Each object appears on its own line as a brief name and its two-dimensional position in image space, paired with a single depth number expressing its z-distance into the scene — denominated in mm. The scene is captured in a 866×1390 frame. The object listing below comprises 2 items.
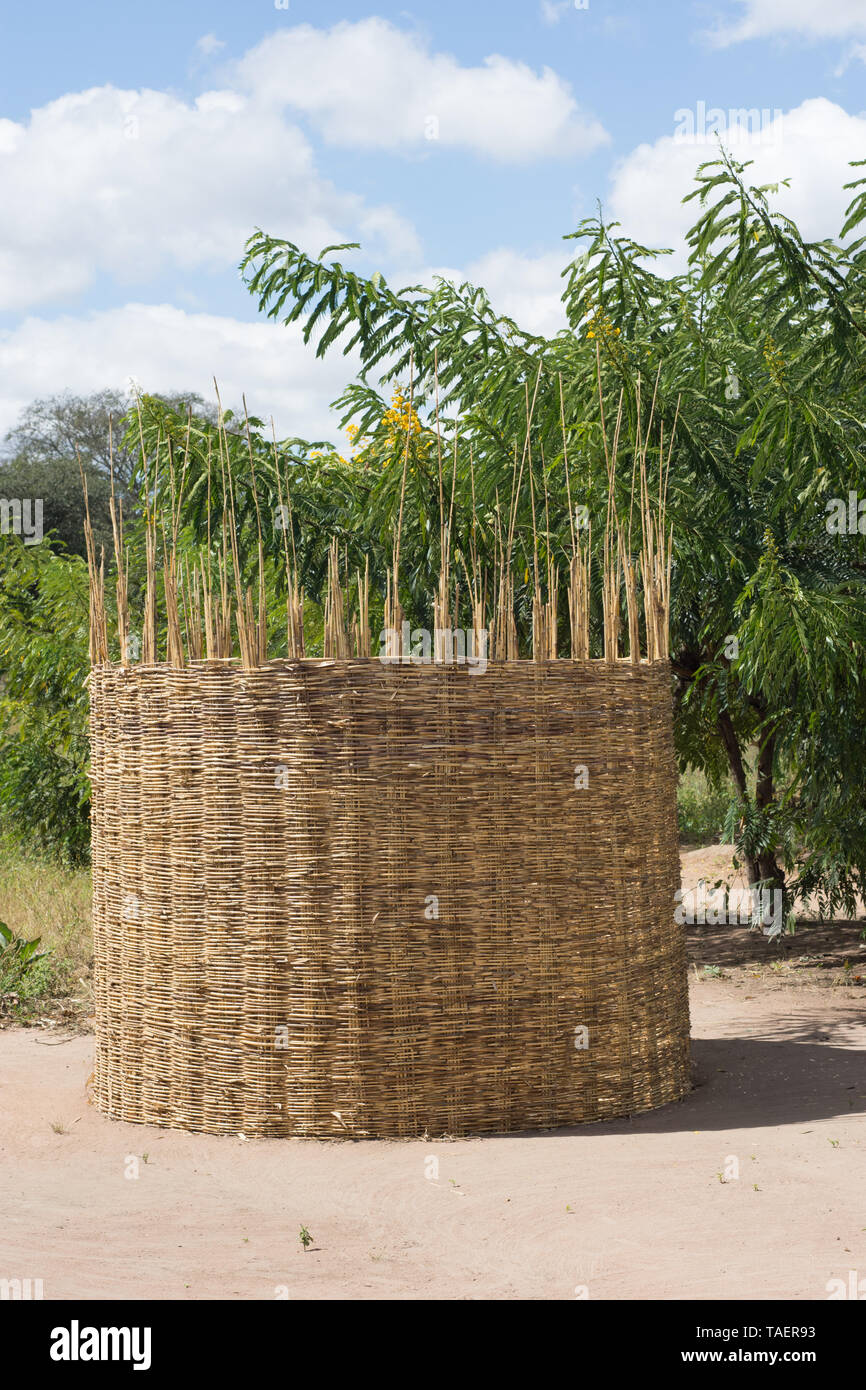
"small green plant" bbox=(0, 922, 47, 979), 8070
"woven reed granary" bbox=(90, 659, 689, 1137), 4949
